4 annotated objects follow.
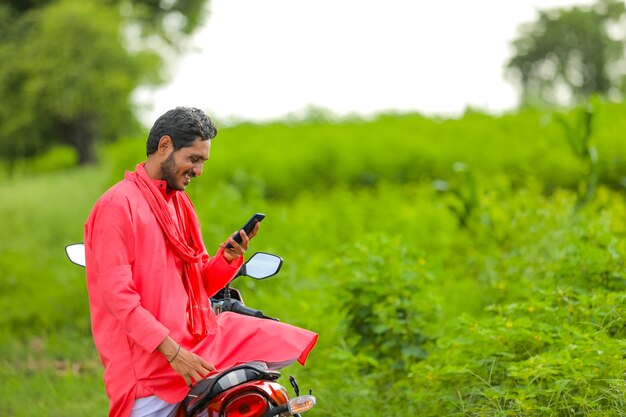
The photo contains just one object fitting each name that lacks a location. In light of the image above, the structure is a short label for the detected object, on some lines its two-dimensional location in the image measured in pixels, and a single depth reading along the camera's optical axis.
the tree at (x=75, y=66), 44.08
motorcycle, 5.16
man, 5.07
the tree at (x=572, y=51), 48.01
